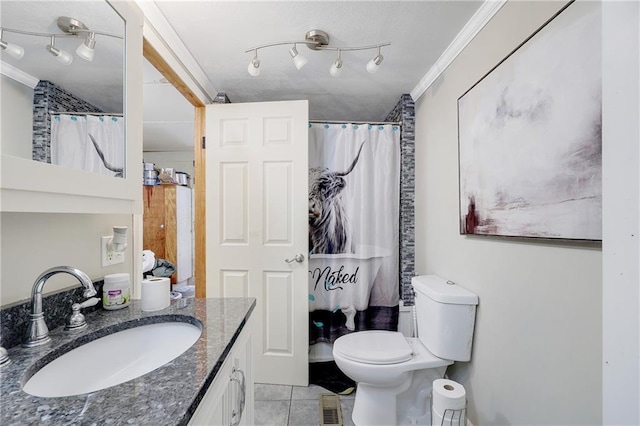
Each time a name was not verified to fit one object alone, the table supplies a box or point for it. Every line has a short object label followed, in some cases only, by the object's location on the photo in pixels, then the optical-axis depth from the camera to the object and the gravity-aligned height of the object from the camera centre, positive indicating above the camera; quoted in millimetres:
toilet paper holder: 1179 -916
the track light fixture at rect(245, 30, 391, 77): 1398 +902
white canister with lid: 940 -285
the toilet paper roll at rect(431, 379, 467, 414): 1170 -824
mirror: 571 +331
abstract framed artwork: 790 +276
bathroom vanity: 458 -351
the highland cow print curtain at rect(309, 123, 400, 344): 2090 -134
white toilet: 1343 -759
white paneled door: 1862 -63
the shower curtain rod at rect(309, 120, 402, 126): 2121 +720
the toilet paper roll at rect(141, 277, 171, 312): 950 -299
